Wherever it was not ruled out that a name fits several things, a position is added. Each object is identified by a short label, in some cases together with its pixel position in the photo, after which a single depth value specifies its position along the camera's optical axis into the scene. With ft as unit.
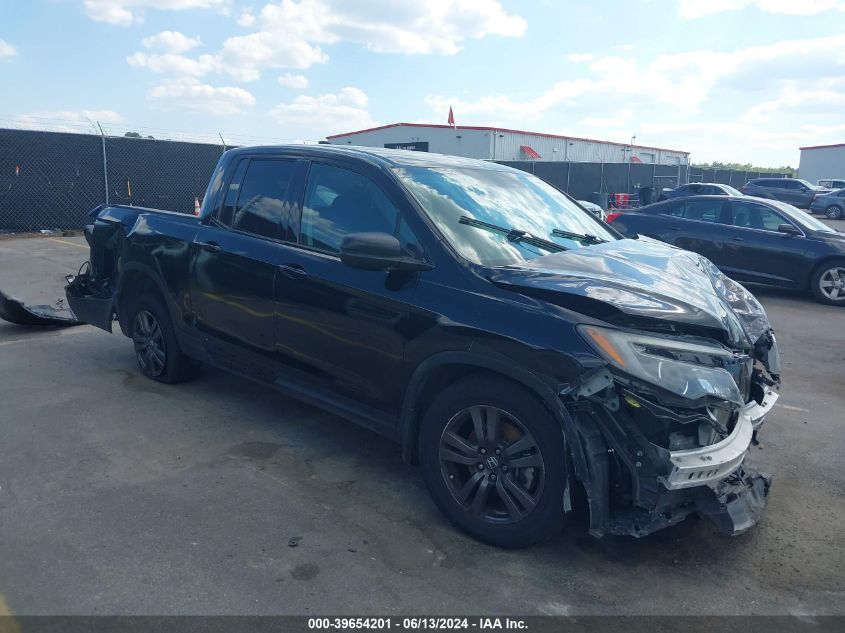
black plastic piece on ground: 23.80
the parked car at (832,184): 134.51
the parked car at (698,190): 78.23
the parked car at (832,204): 102.27
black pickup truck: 10.01
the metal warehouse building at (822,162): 189.06
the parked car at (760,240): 34.37
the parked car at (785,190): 106.32
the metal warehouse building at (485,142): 116.95
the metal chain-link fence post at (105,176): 55.01
